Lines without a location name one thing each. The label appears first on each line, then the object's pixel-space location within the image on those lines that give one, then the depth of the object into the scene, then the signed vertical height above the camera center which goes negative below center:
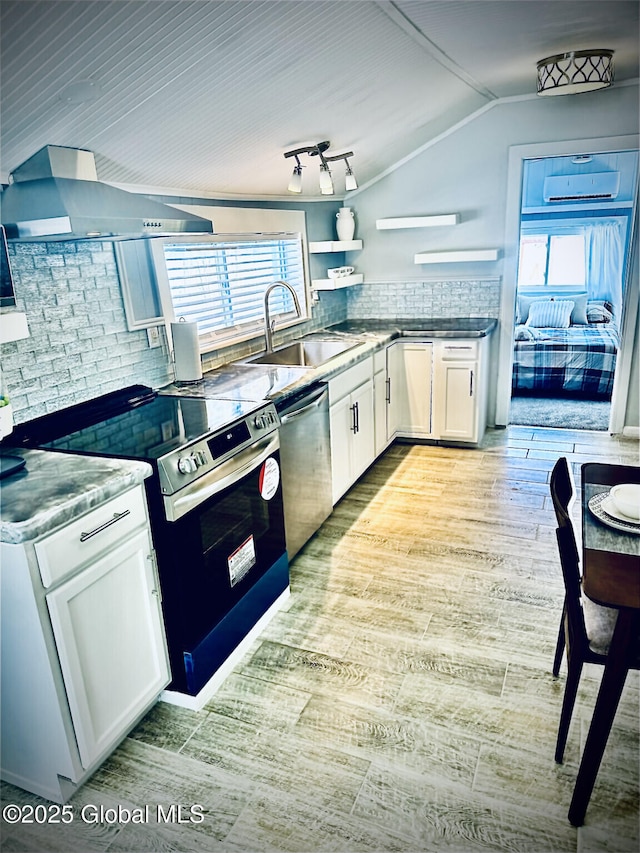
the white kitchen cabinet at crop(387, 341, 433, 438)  4.27 -1.00
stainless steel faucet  3.28 -0.37
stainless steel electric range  1.90 -0.82
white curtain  7.14 -0.22
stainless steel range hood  1.78 +0.19
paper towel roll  2.84 -0.43
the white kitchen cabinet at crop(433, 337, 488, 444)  4.16 -1.00
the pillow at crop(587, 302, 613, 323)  6.79 -0.84
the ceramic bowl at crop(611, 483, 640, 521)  1.64 -0.72
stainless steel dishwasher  2.70 -1.00
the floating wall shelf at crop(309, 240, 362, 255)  4.24 +0.06
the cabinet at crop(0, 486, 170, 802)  1.53 -1.05
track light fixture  3.05 +0.43
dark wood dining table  1.37 -0.80
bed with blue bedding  5.25 -1.07
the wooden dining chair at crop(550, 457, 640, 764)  1.57 -1.04
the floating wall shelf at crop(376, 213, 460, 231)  4.34 +0.21
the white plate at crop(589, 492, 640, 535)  1.60 -0.76
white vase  4.58 +0.23
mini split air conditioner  6.29 +0.59
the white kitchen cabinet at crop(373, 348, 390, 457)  3.93 -0.97
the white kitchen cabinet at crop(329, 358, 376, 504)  3.29 -1.00
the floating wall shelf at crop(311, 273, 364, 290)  4.30 -0.21
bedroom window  7.40 -0.22
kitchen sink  3.70 -0.61
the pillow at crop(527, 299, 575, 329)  6.45 -0.76
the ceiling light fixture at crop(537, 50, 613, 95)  3.04 +0.87
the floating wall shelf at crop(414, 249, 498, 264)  4.32 -0.06
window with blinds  3.05 -0.12
